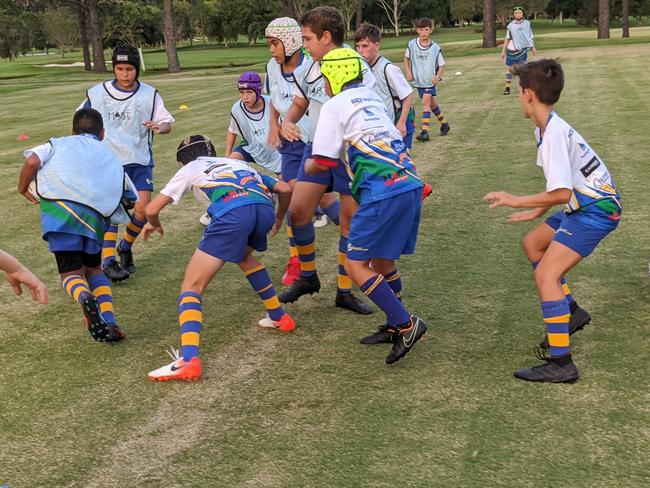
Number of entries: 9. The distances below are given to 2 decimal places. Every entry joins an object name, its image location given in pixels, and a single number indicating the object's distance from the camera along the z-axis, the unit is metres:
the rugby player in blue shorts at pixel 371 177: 4.52
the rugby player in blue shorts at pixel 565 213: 4.25
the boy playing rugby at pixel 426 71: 13.48
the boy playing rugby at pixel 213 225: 4.63
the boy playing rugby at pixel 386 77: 7.41
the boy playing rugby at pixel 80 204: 5.05
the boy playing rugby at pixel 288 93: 6.22
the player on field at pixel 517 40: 18.33
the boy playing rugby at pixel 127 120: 6.82
